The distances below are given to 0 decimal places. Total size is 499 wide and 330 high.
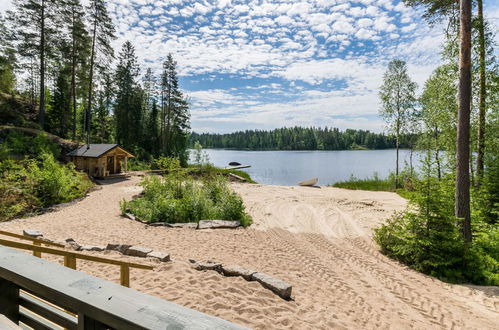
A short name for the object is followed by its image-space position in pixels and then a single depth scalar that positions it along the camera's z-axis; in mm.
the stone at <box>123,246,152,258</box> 5635
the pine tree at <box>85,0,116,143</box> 21297
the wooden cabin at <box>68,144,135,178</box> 18558
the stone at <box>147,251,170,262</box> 5281
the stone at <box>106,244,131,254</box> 6001
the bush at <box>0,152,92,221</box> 9992
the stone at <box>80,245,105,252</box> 6081
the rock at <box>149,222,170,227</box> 8948
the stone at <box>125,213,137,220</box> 9636
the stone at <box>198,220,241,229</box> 8788
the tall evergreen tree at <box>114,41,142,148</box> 33062
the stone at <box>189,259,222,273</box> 5028
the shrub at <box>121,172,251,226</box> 9688
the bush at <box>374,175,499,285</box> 6168
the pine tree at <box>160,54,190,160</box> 34656
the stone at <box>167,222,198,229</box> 8797
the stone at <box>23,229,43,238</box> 6633
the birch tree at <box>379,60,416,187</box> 20281
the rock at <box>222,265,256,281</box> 4688
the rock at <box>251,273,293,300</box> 4188
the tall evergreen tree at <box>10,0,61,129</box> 19781
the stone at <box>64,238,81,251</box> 6161
